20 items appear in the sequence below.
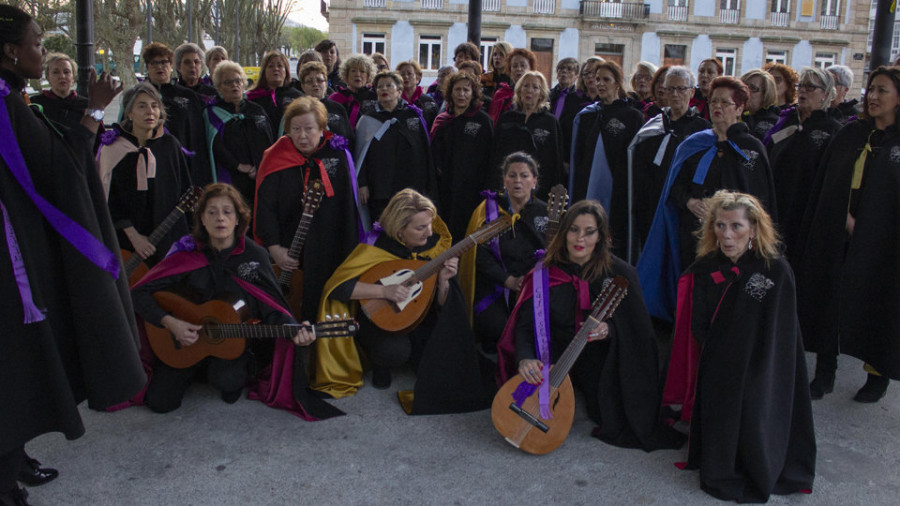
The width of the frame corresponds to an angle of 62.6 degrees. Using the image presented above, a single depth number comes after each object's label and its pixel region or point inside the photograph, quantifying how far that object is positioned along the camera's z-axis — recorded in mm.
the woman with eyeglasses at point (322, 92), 6598
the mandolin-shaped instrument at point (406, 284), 4680
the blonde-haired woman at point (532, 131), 6434
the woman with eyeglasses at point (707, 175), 4941
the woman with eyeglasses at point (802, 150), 5492
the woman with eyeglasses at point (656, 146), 5738
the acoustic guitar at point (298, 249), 4961
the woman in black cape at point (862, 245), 4520
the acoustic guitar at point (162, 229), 4797
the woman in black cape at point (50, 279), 2857
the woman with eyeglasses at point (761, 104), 6250
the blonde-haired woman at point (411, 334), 4492
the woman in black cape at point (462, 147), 6703
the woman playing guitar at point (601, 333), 4082
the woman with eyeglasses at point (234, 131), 6301
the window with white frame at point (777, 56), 42344
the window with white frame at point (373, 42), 39156
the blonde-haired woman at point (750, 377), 3510
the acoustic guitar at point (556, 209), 4500
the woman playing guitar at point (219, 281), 4367
